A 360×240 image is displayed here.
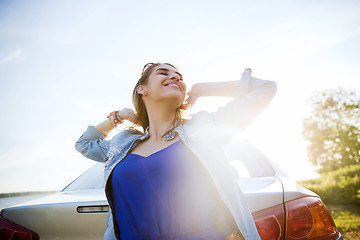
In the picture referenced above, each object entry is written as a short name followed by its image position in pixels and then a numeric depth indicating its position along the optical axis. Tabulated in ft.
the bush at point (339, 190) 29.76
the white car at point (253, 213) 3.99
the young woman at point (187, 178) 3.88
